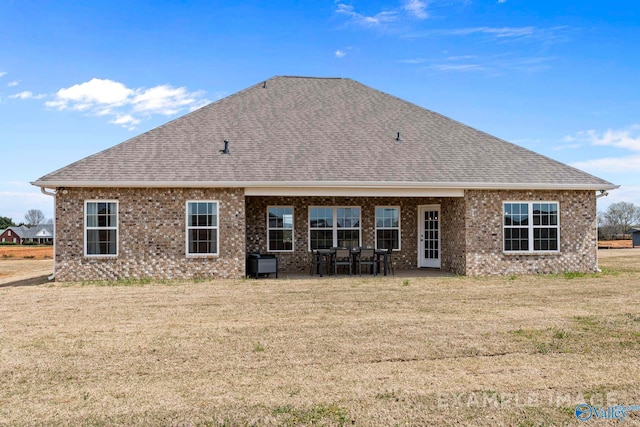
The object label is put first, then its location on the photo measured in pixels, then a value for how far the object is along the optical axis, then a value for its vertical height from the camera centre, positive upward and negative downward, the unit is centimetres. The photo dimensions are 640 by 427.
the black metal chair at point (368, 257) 1656 -103
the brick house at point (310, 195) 1537 +88
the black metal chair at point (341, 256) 1666 -99
